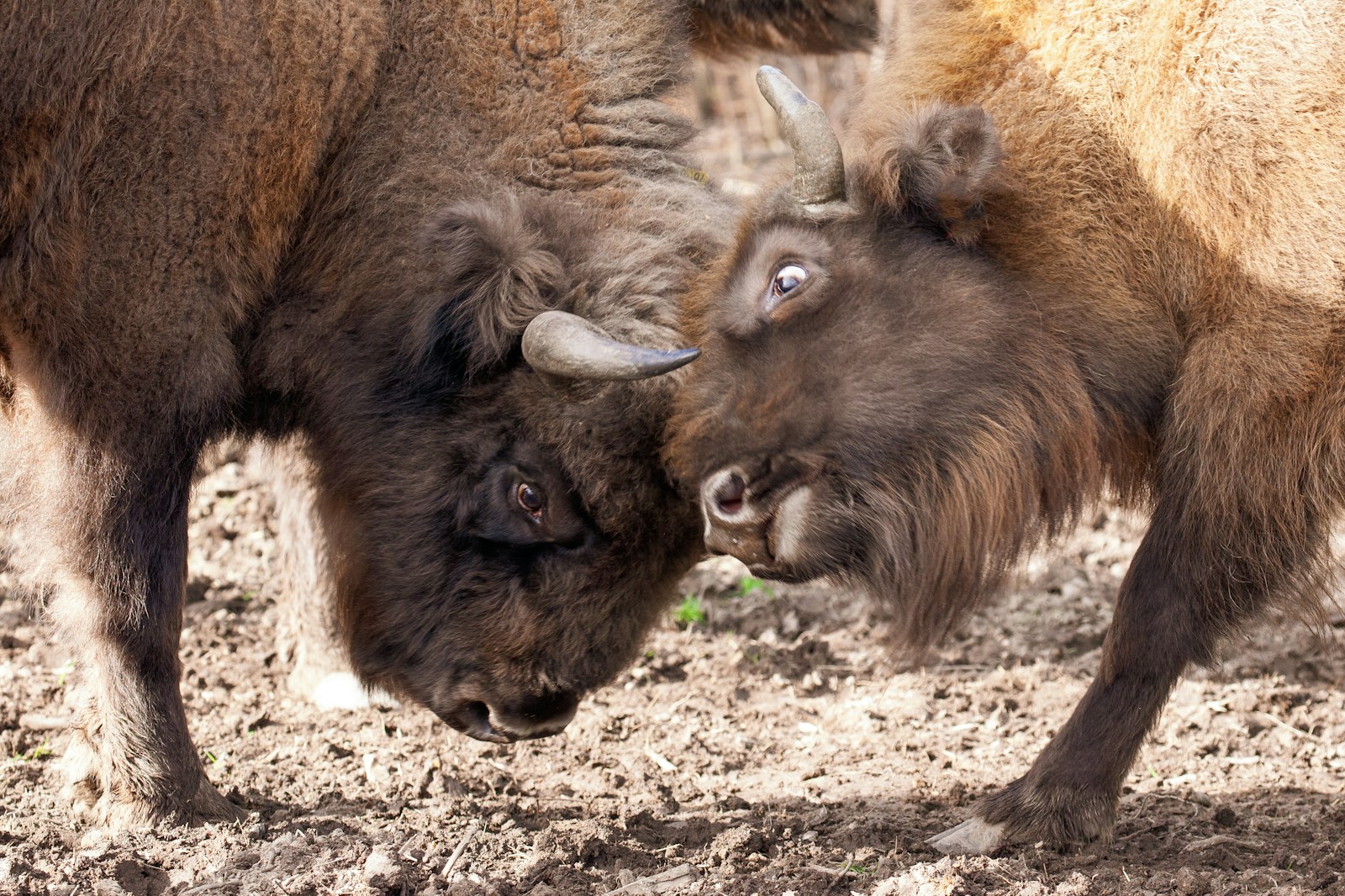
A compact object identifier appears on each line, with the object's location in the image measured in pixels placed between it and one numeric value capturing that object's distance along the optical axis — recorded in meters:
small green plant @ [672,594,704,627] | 13.66
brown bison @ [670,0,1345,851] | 8.02
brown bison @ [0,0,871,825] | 9.05
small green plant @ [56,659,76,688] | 11.70
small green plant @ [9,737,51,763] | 10.41
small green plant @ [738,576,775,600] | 14.15
